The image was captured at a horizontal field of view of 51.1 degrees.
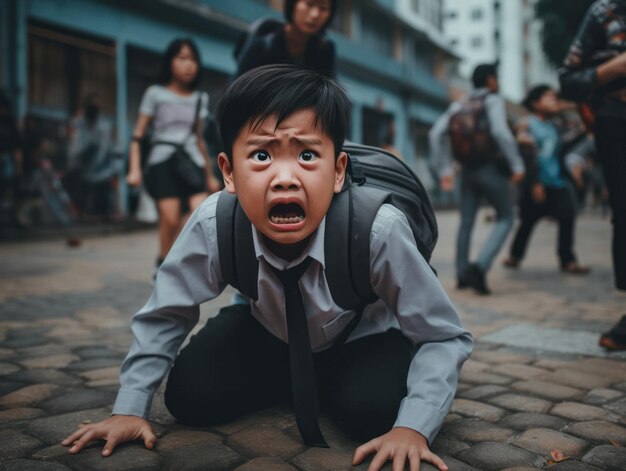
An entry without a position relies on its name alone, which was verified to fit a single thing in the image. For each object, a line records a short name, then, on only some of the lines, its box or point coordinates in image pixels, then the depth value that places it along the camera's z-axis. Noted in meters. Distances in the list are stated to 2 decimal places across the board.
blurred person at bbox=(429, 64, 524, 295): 5.13
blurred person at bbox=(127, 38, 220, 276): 5.03
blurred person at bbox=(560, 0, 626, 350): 3.04
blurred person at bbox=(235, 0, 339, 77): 3.49
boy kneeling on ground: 1.75
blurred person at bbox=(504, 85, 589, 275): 6.30
